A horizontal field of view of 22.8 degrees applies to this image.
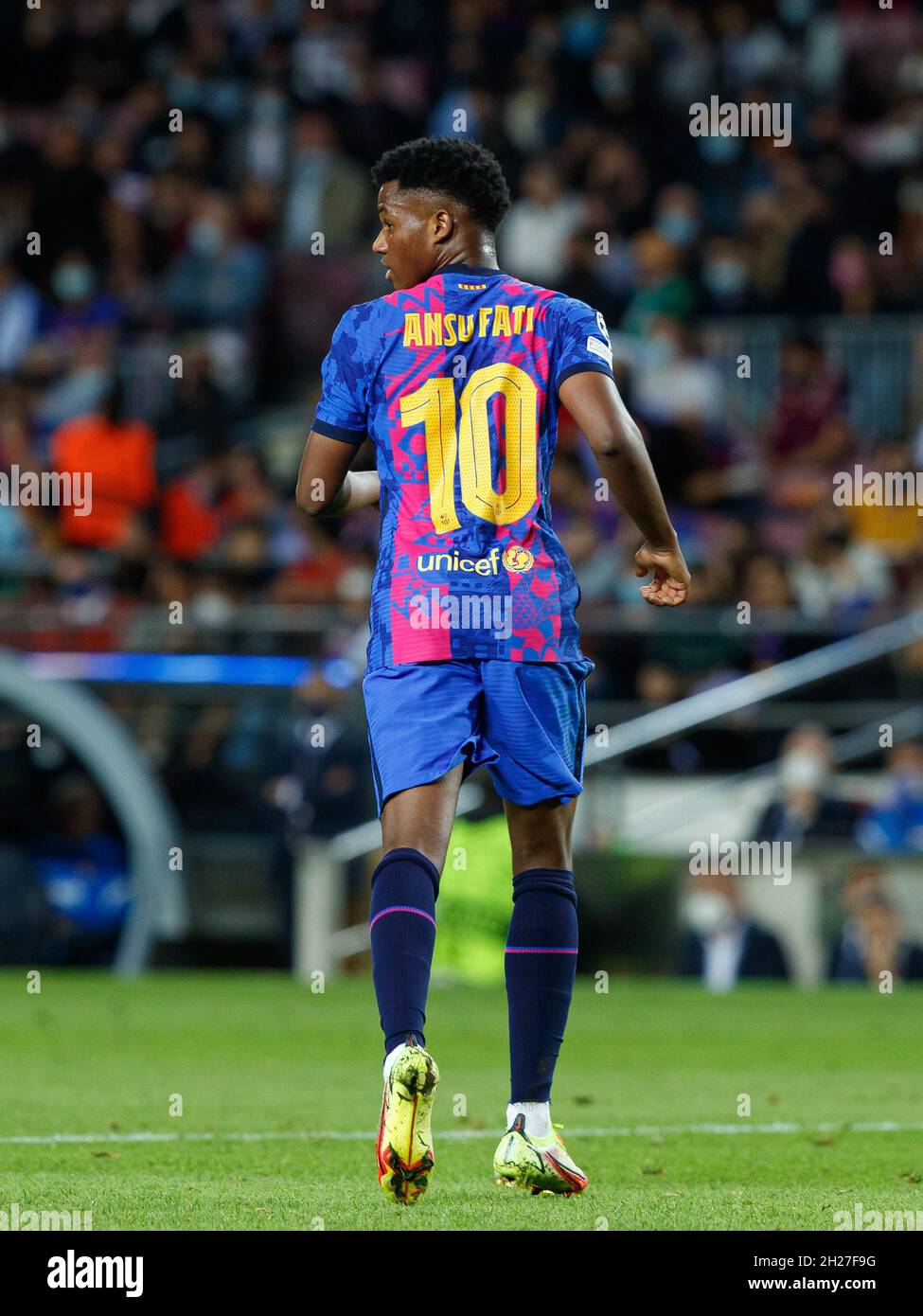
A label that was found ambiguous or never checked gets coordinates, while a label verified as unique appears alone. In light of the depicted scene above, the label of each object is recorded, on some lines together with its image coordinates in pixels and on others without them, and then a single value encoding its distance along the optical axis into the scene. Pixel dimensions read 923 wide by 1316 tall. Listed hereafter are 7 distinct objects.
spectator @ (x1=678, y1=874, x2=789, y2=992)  12.53
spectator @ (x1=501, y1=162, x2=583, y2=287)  17.12
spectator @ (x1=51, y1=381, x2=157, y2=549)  15.04
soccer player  4.81
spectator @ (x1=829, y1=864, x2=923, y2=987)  12.22
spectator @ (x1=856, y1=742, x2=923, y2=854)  12.88
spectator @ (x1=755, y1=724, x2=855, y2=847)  12.93
